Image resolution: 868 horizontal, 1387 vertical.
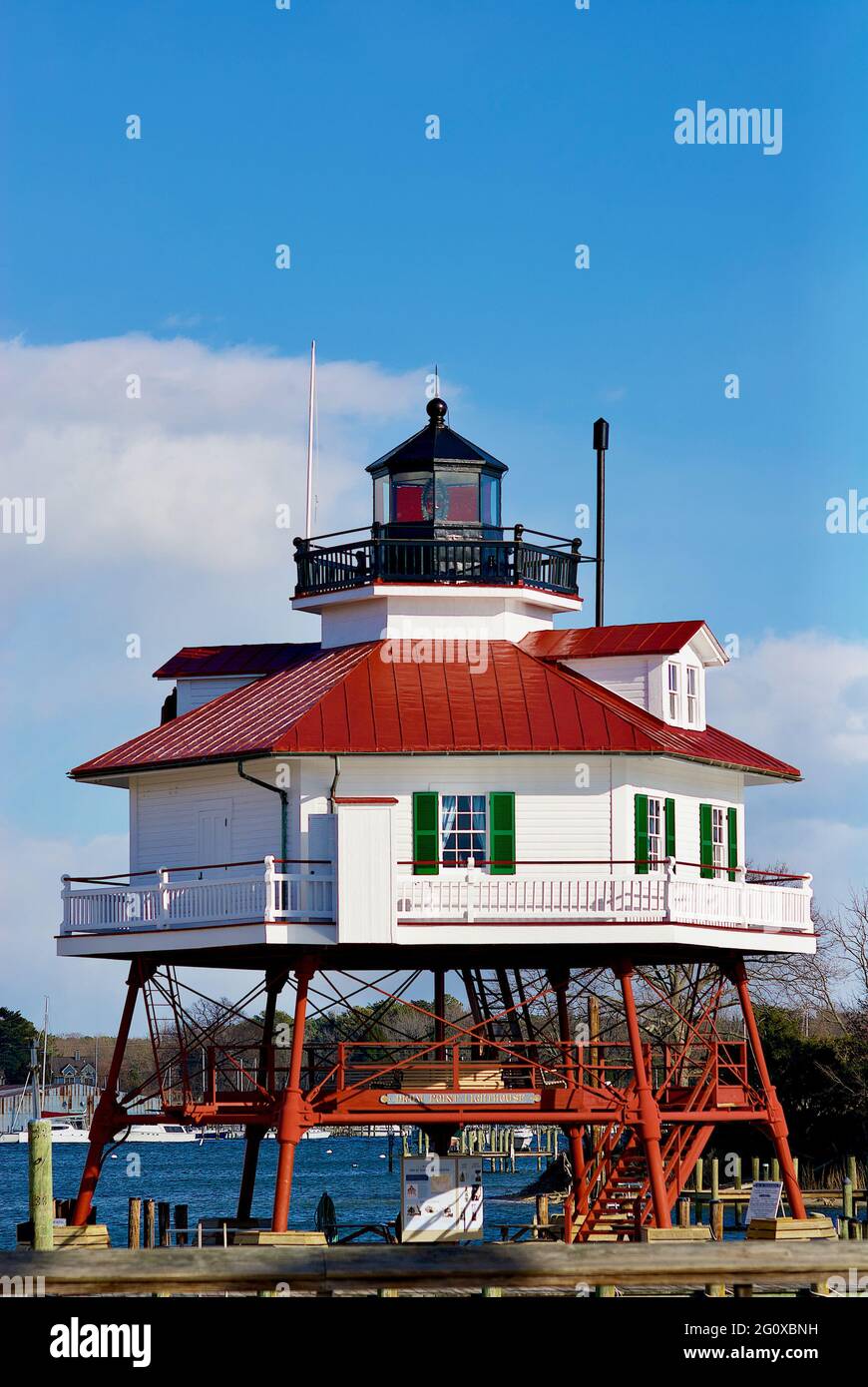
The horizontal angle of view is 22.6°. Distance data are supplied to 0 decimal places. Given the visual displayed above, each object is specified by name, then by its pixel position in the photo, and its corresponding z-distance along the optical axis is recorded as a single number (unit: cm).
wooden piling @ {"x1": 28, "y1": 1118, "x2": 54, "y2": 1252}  3180
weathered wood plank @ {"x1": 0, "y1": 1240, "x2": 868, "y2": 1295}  2233
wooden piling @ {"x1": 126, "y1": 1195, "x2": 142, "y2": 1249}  5506
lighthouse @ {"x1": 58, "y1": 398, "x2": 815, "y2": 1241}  3947
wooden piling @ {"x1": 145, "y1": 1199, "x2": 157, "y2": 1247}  5425
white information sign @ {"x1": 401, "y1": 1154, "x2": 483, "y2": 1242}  4509
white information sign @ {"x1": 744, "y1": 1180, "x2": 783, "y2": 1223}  4341
